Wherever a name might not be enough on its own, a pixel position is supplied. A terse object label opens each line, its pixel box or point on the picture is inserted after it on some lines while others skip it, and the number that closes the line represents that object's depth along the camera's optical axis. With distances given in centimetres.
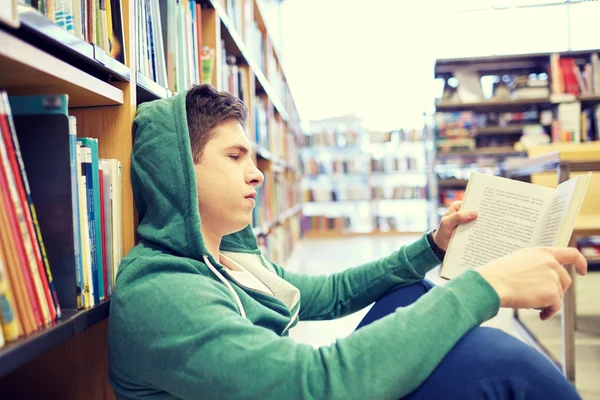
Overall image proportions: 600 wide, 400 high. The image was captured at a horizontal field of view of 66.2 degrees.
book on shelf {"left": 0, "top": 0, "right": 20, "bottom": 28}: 51
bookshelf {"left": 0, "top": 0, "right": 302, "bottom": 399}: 58
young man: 60
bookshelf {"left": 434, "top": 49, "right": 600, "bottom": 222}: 436
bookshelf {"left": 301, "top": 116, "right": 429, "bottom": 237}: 670
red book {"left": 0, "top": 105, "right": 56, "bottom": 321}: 57
